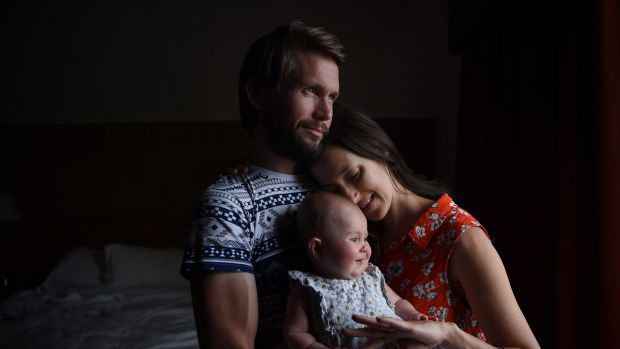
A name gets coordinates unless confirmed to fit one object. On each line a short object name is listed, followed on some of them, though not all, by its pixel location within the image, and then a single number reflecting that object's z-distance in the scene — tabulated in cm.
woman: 106
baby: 111
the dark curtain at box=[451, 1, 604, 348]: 188
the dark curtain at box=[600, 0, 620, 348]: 160
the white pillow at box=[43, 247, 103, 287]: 355
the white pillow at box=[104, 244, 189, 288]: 351
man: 110
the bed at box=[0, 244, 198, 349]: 250
